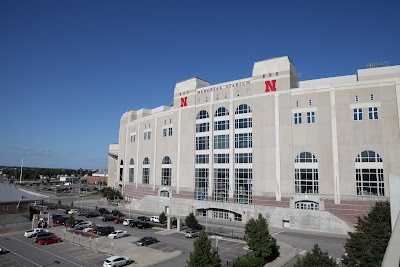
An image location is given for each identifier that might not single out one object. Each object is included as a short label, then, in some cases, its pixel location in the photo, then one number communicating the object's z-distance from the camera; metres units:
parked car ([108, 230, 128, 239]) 46.97
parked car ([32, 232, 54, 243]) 44.14
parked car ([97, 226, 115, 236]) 49.09
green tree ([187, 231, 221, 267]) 25.17
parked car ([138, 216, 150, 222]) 62.36
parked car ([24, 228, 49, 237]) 47.20
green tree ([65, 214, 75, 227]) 53.90
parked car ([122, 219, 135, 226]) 58.03
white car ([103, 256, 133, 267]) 32.41
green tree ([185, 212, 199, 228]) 52.50
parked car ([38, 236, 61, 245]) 43.03
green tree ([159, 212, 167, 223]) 57.38
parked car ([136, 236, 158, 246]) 43.09
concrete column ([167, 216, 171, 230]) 54.54
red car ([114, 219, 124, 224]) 60.78
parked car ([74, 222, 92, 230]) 53.58
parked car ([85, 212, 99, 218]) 68.04
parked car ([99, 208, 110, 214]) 72.69
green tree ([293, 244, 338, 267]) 20.14
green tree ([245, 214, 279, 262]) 33.12
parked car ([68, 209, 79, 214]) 72.62
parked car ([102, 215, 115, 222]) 62.70
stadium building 49.00
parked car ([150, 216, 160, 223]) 61.00
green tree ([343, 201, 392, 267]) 24.58
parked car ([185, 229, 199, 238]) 47.97
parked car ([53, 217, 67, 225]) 58.60
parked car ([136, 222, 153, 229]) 55.81
